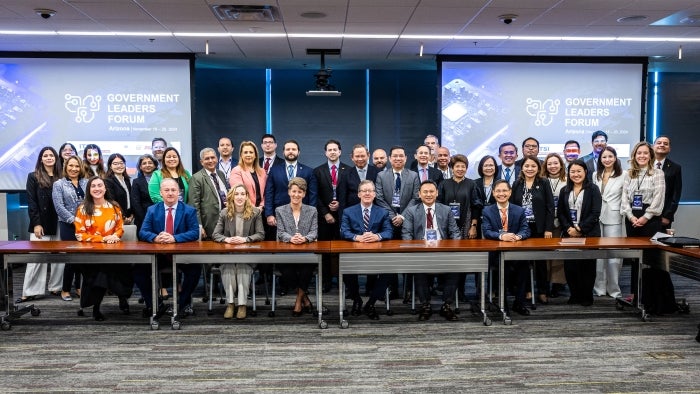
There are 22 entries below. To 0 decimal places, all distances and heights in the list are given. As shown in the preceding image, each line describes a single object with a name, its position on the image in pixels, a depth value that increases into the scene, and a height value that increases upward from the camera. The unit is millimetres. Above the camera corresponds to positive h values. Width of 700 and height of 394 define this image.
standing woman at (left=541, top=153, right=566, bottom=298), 5781 -189
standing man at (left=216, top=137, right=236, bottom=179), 6219 +125
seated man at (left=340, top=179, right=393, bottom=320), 5117 -461
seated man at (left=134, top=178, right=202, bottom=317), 5016 -487
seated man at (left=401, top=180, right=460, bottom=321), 5145 -440
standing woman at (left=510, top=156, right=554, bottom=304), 5578 -271
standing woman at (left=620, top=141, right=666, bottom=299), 5629 -223
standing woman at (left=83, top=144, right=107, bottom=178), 6133 +110
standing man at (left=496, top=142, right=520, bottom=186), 6254 +53
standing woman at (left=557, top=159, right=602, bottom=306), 5570 -455
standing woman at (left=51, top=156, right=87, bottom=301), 5652 -259
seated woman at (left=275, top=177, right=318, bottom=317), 5125 -470
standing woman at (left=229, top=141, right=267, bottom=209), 5828 -52
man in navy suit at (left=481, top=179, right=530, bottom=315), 5180 -455
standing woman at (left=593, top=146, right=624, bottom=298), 5812 -403
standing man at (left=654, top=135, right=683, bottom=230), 5914 -138
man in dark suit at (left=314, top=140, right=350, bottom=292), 5984 -144
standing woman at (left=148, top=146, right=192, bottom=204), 5715 -52
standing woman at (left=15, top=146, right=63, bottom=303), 5848 -369
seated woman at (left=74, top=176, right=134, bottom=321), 4895 -560
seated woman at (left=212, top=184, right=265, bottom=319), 5023 -539
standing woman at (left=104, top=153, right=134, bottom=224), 6062 -158
